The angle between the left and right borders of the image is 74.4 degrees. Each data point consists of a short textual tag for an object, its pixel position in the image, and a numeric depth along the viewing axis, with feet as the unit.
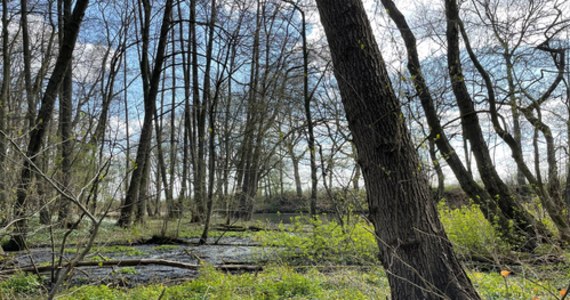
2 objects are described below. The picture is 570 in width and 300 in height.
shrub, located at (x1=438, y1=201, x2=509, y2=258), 23.05
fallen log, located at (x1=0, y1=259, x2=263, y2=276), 14.49
